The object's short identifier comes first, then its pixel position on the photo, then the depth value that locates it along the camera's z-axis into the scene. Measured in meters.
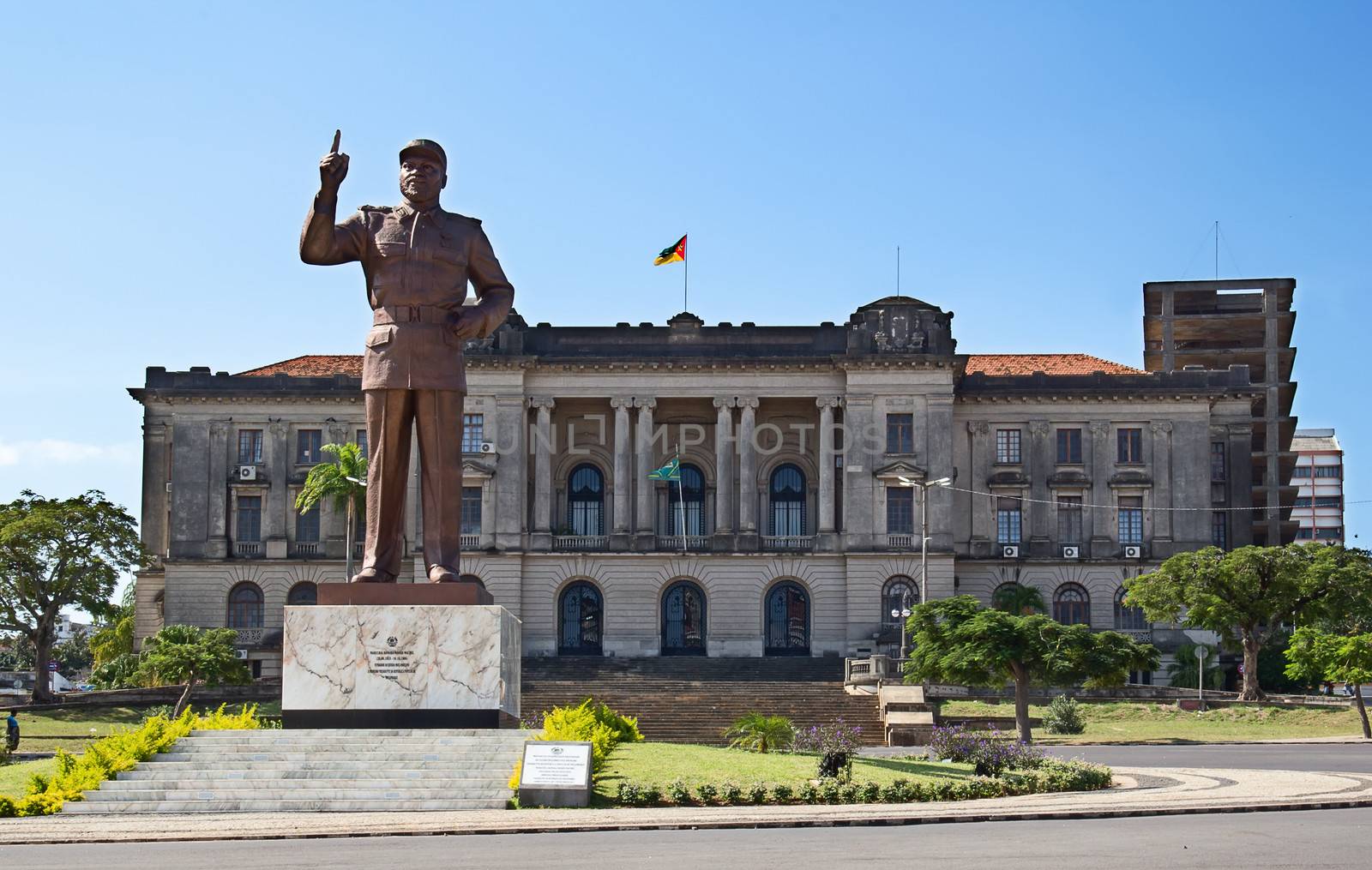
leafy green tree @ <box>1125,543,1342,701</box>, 58.78
